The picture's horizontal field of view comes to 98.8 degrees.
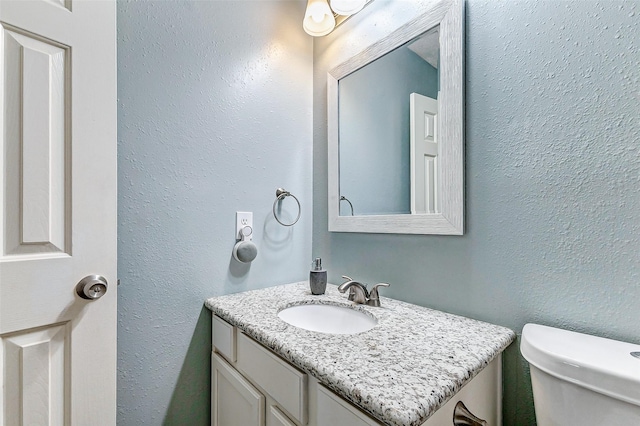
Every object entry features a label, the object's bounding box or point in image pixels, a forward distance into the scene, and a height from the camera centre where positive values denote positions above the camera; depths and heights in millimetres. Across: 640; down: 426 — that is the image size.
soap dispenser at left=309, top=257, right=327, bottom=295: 1125 -277
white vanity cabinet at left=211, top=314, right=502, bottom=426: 569 -456
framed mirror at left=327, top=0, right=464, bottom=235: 875 +316
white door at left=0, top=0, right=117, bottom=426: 627 +12
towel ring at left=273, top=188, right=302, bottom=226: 1279 +84
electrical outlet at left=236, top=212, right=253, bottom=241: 1171 -40
